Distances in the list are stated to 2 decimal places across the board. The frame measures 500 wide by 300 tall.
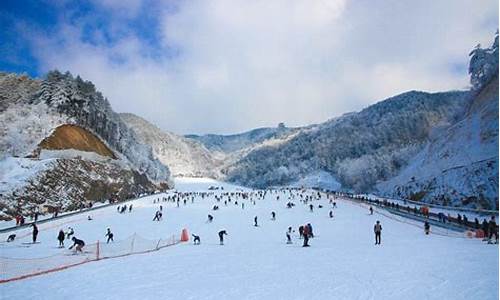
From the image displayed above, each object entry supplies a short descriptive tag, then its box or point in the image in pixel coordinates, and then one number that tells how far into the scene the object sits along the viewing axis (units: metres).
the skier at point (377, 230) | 18.45
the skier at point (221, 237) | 21.16
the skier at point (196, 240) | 21.22
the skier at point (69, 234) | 23.50
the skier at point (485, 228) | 17.55
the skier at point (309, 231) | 20.64
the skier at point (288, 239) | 20.52
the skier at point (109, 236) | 22.17
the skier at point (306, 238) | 18.94
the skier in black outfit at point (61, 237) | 19.67
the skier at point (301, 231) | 22.27
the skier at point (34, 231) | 21.29
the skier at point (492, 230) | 16.77
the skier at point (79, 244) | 16.92
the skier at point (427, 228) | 21.84
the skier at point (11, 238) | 22.19
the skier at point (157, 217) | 34.68
